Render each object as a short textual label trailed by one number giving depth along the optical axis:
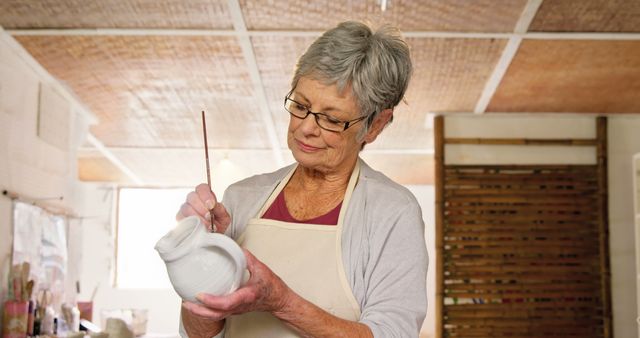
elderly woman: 2.37
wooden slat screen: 6.50
